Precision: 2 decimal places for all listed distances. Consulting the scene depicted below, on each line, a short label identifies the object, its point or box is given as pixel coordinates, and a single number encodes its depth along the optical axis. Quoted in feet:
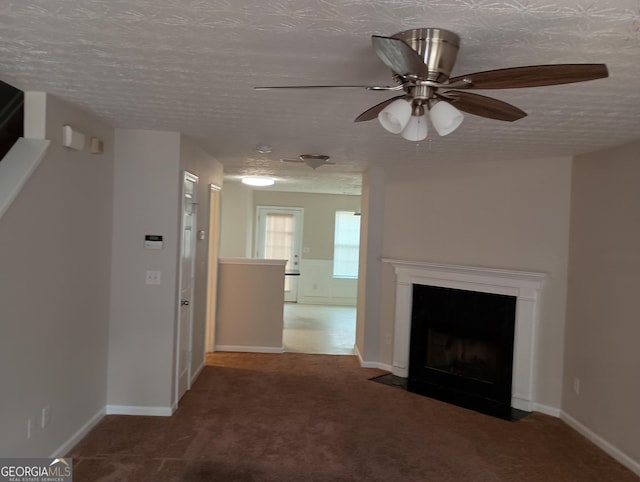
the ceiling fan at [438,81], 4.63
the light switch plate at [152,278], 12.36
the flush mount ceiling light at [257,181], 20.75
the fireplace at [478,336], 14.01
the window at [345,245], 32.19
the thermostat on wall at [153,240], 12.31
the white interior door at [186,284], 13.00
